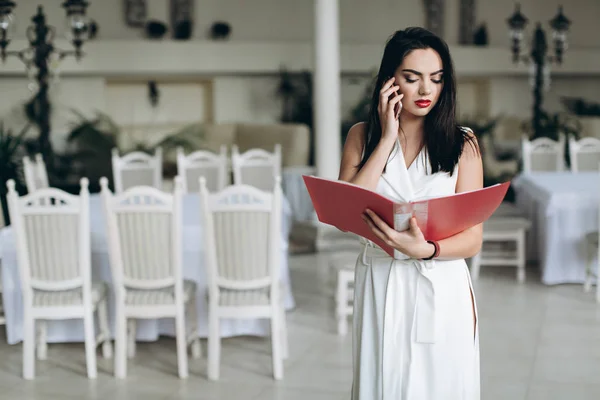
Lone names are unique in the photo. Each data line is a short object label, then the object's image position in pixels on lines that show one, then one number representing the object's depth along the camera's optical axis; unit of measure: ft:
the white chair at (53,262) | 13.58
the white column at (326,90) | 25.61
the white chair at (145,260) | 13.58
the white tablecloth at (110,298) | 15.56
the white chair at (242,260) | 13.53
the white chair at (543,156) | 24.38
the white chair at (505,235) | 20.45
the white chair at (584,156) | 23.75
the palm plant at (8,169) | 23.49
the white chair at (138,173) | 21.42
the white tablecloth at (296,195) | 30.25
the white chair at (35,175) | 19.44
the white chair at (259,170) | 21.71
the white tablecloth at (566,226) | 19.99
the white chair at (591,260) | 19.30
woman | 6.75
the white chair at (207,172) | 21.72
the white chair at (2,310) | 15.92
